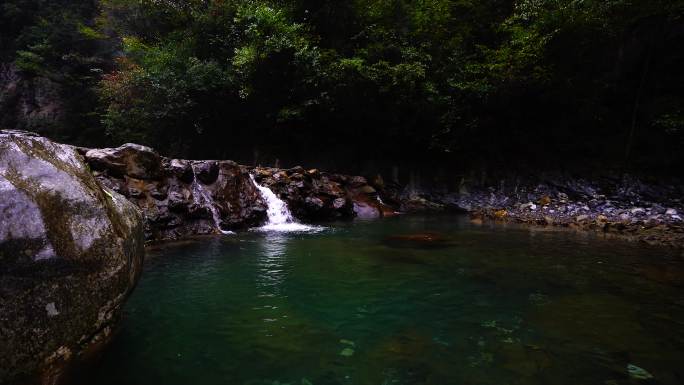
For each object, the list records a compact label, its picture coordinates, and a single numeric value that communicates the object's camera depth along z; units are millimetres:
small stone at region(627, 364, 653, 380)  2779
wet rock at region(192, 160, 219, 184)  11031
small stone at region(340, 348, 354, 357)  3170
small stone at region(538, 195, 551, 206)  14061
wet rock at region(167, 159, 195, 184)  10352
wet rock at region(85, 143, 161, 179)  8922
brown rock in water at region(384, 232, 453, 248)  7965
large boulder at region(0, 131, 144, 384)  2316
